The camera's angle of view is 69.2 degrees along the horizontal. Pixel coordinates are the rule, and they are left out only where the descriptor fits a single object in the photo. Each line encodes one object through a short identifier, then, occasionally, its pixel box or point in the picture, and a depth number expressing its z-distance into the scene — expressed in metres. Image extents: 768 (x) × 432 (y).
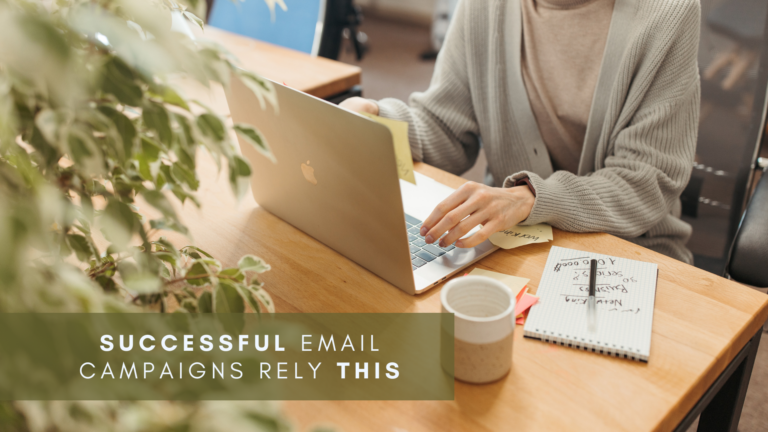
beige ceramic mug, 0.57
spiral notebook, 0.66
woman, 0.89
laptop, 0.66
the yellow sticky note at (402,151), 0.79
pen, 0.68
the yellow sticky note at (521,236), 0.86
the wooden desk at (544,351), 0.58
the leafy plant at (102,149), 0.33
